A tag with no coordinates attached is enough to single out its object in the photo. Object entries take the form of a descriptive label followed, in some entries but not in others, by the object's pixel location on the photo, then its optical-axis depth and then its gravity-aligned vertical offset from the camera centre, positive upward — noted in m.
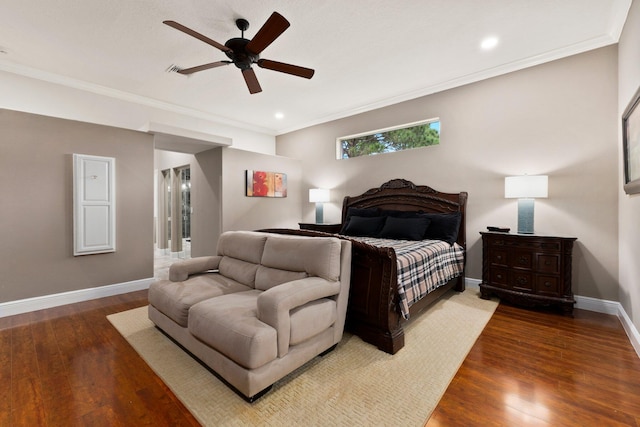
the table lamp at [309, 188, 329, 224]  5.38 +0.33
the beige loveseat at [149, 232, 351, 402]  1.66 -0.69
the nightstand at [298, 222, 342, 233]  5.07 -0.28
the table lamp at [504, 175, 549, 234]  3.08 +0.23
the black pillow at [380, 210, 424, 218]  4.12 -0.02
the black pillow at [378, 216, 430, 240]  3.71 -0.23
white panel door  3.47 +0.11
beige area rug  1.55 -1.14
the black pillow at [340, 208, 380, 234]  4.59 -0.02
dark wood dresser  2.93 -0.65
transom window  4.38 +1.28
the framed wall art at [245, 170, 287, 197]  5.31 +0.58
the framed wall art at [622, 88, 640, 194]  2.14 +0.57
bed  2.20 -0.65
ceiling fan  2.20 +1.46
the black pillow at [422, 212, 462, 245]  3.67 -0.21
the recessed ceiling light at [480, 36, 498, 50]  3.00 +1.89
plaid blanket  2.38 -0.56
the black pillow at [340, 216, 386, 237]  4.21 -0.22
